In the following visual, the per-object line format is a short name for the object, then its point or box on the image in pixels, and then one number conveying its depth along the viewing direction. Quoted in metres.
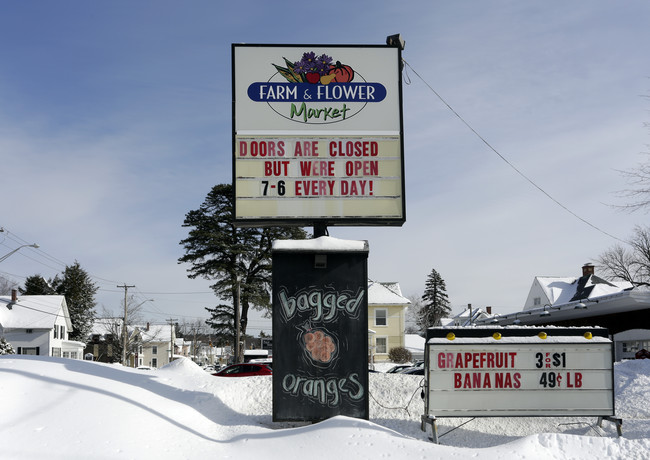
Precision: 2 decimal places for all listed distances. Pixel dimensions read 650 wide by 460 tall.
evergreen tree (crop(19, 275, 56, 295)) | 79.88
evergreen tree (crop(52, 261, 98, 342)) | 76.00
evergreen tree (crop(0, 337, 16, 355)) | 33.73
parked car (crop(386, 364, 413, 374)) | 31.19
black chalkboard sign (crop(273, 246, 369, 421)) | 12.16
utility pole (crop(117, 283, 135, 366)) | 57.14
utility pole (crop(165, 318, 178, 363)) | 96.36
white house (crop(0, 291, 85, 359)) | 58.66
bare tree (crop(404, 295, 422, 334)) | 127.30
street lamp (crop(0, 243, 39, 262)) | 30.83
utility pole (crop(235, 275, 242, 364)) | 41.56
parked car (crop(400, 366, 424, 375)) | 26.52
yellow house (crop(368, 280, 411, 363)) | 56.59
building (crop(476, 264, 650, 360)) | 23.52
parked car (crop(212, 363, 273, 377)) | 26.05
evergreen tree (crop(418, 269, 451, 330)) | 104.00
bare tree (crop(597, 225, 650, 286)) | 59.22
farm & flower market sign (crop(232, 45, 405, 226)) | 12.86
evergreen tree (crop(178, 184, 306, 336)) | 41.78
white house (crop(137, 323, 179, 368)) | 106.31
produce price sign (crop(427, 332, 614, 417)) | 11.60
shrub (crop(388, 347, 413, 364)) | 52.78
